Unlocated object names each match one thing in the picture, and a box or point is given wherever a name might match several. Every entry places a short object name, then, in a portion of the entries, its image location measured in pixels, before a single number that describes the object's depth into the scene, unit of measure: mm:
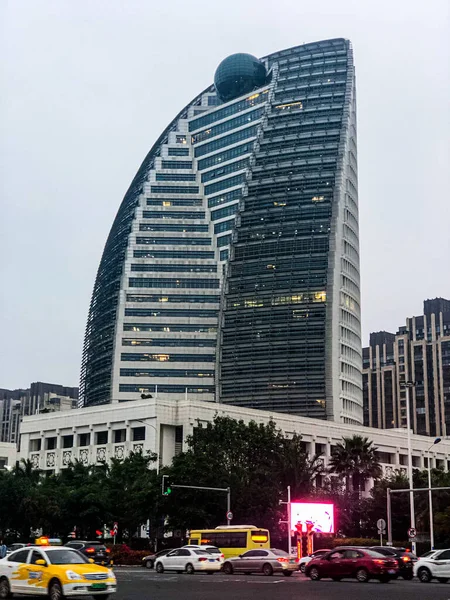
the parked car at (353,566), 40125
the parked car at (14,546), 57212
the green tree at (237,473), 80562
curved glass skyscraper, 175625
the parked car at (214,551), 52575
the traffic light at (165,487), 72812
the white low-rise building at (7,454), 153125
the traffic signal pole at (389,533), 67000
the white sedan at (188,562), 51750
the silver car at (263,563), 48981
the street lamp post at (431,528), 67375
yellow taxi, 26047
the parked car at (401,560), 43156
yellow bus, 62094
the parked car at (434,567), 41469
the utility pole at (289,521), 67062
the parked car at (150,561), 59469
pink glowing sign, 69312
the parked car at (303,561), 53469
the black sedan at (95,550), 53812
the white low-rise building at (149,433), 117812
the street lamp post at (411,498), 66125
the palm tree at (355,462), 94062
